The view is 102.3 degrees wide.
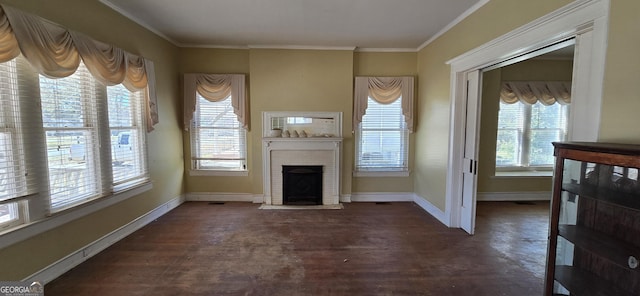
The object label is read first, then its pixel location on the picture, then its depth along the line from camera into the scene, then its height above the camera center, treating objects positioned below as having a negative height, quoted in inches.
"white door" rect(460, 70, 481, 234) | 127.0 -11.5
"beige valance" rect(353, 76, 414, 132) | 181.2 +27.3
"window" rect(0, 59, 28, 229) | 77.5 -6.6
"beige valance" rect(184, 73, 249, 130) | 176.2 +27.7
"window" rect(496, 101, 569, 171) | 193.0 -1.5
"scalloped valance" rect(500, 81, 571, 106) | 188.5 +29.4
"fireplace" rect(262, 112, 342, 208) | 177.8 -19.1
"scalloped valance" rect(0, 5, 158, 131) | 75.0 +28.2
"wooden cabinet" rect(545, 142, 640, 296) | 54.8 -21.9
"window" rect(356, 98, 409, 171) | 188.4 -6.1
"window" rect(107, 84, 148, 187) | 121.7 -2.7
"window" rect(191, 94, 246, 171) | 182.9 -5.6
